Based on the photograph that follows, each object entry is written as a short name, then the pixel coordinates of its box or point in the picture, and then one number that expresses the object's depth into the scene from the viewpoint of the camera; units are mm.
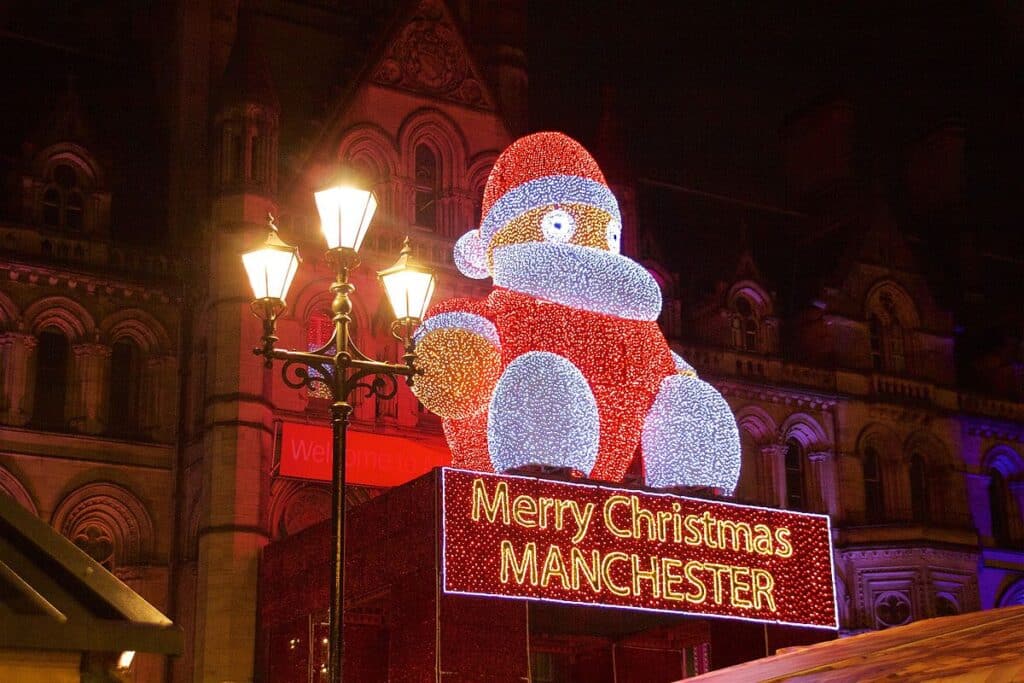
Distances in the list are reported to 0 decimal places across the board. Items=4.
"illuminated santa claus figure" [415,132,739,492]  17969
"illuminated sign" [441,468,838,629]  17719
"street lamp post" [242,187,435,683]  12203
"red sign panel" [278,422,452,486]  26000
